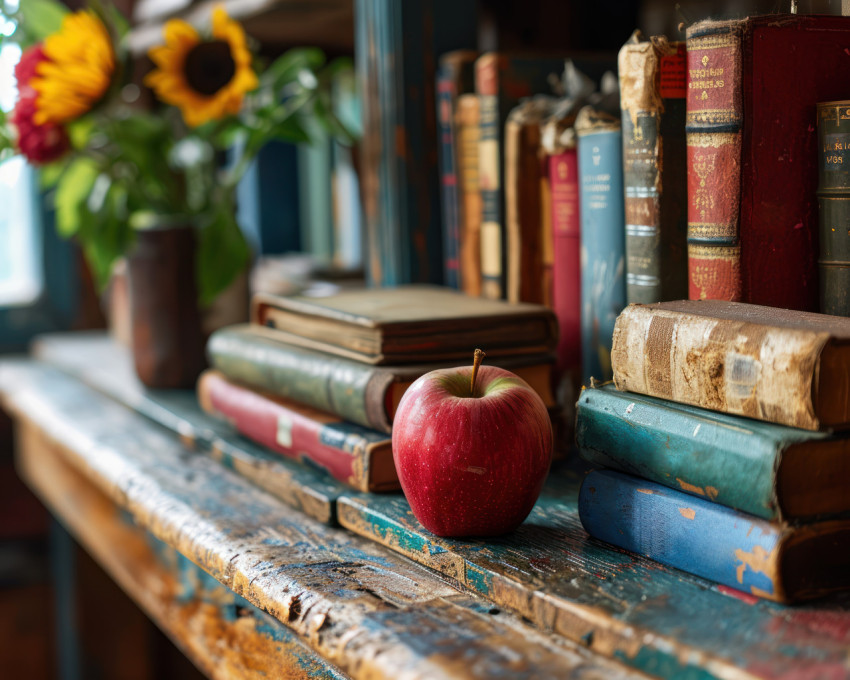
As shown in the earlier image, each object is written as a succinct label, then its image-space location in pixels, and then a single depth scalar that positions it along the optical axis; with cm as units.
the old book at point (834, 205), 58
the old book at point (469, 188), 89
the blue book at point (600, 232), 71
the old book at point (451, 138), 90
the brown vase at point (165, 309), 115
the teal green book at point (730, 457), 46
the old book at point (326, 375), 68
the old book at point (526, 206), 81
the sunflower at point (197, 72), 102
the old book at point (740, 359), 46
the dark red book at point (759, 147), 59
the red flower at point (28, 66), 101
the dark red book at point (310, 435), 69
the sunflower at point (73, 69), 100
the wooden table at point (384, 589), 44
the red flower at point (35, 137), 103
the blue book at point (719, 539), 46
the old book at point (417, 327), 71
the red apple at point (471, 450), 55
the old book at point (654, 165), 64
